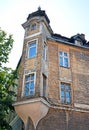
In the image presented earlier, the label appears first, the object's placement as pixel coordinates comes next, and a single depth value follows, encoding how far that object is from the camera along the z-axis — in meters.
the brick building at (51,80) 8.49
